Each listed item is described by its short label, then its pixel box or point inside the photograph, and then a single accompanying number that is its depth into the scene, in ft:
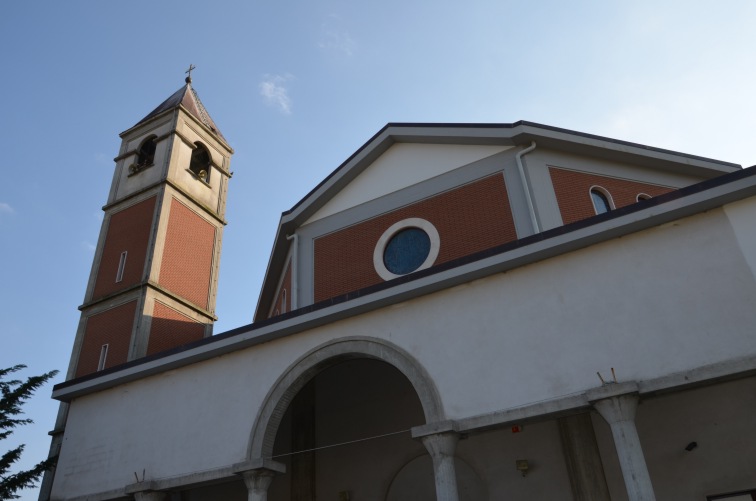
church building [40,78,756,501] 27.76
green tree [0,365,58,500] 45.78
